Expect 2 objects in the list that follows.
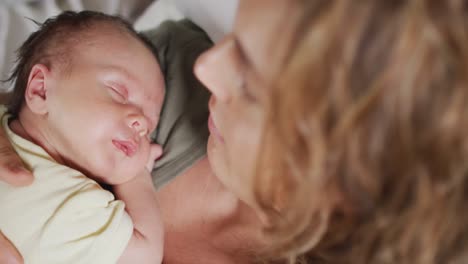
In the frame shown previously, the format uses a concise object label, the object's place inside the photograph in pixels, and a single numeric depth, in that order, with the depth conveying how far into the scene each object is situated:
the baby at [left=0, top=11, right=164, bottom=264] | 0.88
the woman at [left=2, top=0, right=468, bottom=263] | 0.52
